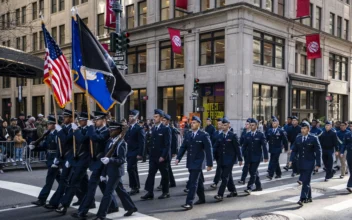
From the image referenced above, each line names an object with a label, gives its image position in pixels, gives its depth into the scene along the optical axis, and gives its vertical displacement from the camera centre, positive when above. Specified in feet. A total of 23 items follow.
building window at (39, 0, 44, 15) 144.87 +38.30
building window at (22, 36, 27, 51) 146.72 +25.73
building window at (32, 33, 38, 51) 147.01 +24.75
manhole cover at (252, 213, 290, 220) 26.66 -7.28
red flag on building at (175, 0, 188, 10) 96.02 +25.52
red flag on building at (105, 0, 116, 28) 72.17 +17.05
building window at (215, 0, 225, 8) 94.27 +25.33
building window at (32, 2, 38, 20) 145.57 +36.13
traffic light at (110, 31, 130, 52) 47.19 +8.03
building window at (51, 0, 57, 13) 141.92 +36.80
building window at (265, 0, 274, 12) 97.70 +25.92
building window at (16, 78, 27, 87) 148.77 +10.36
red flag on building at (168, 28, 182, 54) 88.58 +15.60
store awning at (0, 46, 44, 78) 51.19 +6.14
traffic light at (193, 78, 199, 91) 82.43 +5.06
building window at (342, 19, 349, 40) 127.65 +25.83
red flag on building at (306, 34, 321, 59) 95.55 +15.41
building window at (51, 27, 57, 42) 141.69 +27.64
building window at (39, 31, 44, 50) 144.64 +24.40
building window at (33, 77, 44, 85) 149.27 +10.23
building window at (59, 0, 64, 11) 138.62 +36.40
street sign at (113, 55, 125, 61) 46.88 +6.05
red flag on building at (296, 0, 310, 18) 98.02 +25.33
